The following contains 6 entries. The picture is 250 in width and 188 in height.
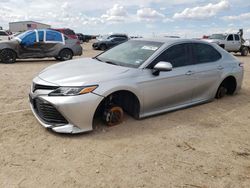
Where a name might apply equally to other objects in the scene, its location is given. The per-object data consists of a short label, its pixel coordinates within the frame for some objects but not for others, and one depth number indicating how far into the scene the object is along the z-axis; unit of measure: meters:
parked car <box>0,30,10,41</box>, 14.29
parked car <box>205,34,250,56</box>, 15.07
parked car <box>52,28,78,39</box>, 16.26
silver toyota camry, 2.79
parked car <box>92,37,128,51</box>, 17.98
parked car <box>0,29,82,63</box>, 8.74
